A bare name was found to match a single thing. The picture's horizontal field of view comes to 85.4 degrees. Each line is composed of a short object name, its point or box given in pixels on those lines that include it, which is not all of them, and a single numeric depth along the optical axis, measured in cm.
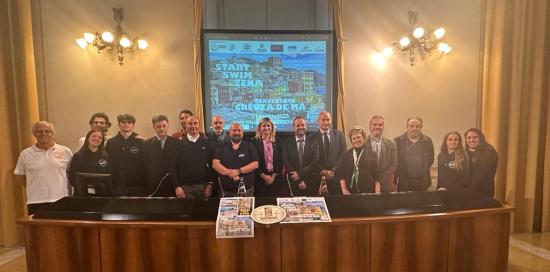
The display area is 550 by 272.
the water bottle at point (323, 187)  318
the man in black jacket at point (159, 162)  306
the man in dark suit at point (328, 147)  323
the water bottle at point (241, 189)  297
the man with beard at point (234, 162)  296
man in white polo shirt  317
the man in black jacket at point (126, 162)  307
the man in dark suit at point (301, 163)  319
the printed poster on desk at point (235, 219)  200
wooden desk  207
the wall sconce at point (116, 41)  441
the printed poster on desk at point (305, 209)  209
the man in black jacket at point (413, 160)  318
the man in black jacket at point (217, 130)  334
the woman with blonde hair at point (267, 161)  317
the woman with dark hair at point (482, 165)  285
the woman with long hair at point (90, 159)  290
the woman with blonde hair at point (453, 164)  289
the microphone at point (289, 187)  323
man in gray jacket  310
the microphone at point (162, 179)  305
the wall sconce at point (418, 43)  468
